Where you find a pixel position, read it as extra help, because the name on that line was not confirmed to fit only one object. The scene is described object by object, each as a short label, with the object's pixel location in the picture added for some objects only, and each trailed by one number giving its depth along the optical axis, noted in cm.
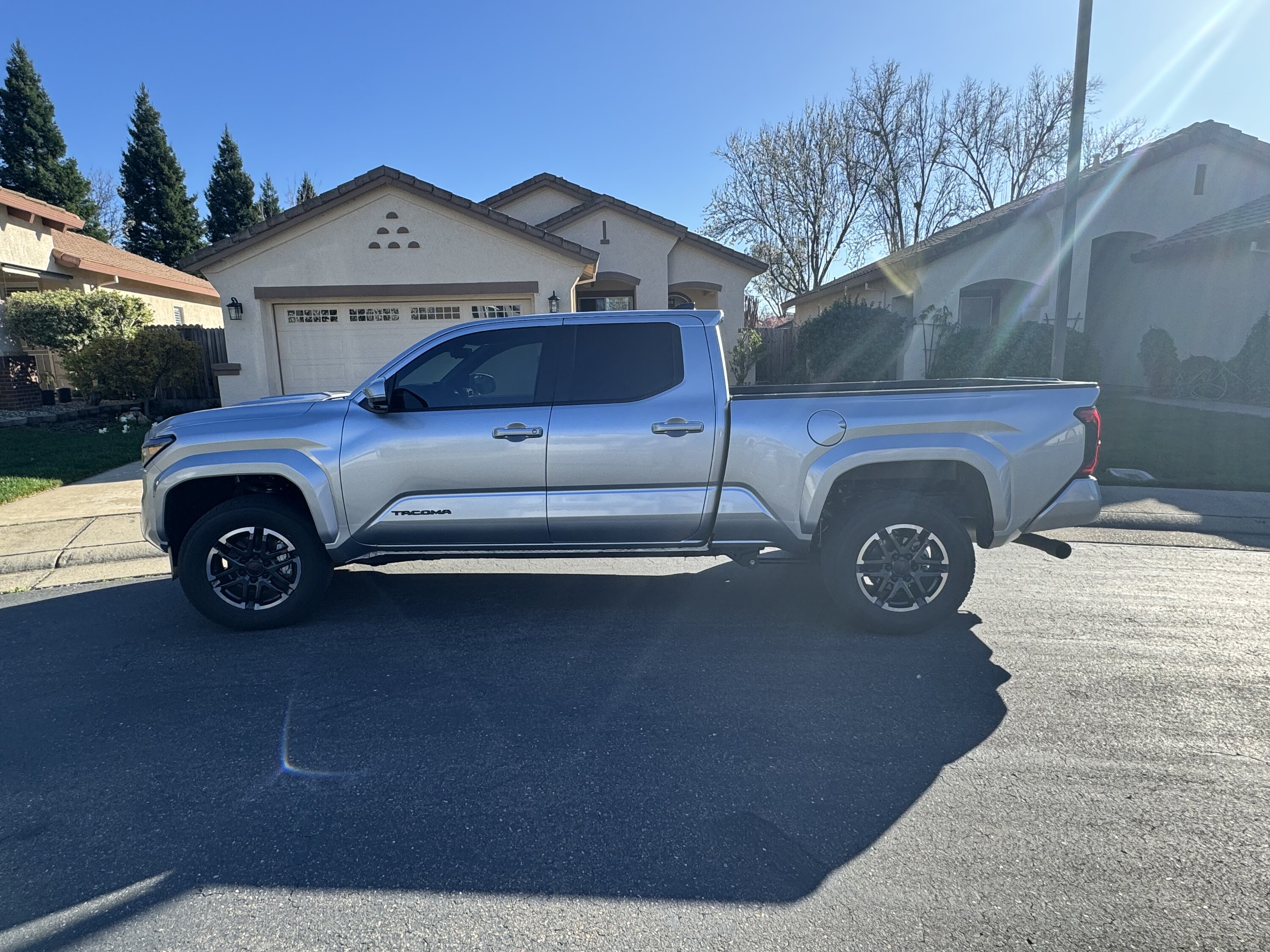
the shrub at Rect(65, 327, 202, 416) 1471
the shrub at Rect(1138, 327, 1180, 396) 1606
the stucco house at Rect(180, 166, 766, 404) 1284
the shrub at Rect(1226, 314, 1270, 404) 1462
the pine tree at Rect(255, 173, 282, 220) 4491
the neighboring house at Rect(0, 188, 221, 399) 1733
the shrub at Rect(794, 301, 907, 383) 1617
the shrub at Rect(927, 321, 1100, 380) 1507
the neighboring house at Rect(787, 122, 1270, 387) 1591
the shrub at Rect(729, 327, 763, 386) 1934
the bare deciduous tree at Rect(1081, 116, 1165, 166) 3256
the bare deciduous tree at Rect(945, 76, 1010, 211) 3403
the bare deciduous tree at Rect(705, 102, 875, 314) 3406
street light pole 928
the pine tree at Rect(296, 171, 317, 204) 4788
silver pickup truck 441
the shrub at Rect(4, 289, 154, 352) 1592
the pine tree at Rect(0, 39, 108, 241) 3162
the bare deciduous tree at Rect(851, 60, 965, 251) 3316
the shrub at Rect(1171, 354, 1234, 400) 1530
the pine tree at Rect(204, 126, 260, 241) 4131
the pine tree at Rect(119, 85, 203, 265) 3722
